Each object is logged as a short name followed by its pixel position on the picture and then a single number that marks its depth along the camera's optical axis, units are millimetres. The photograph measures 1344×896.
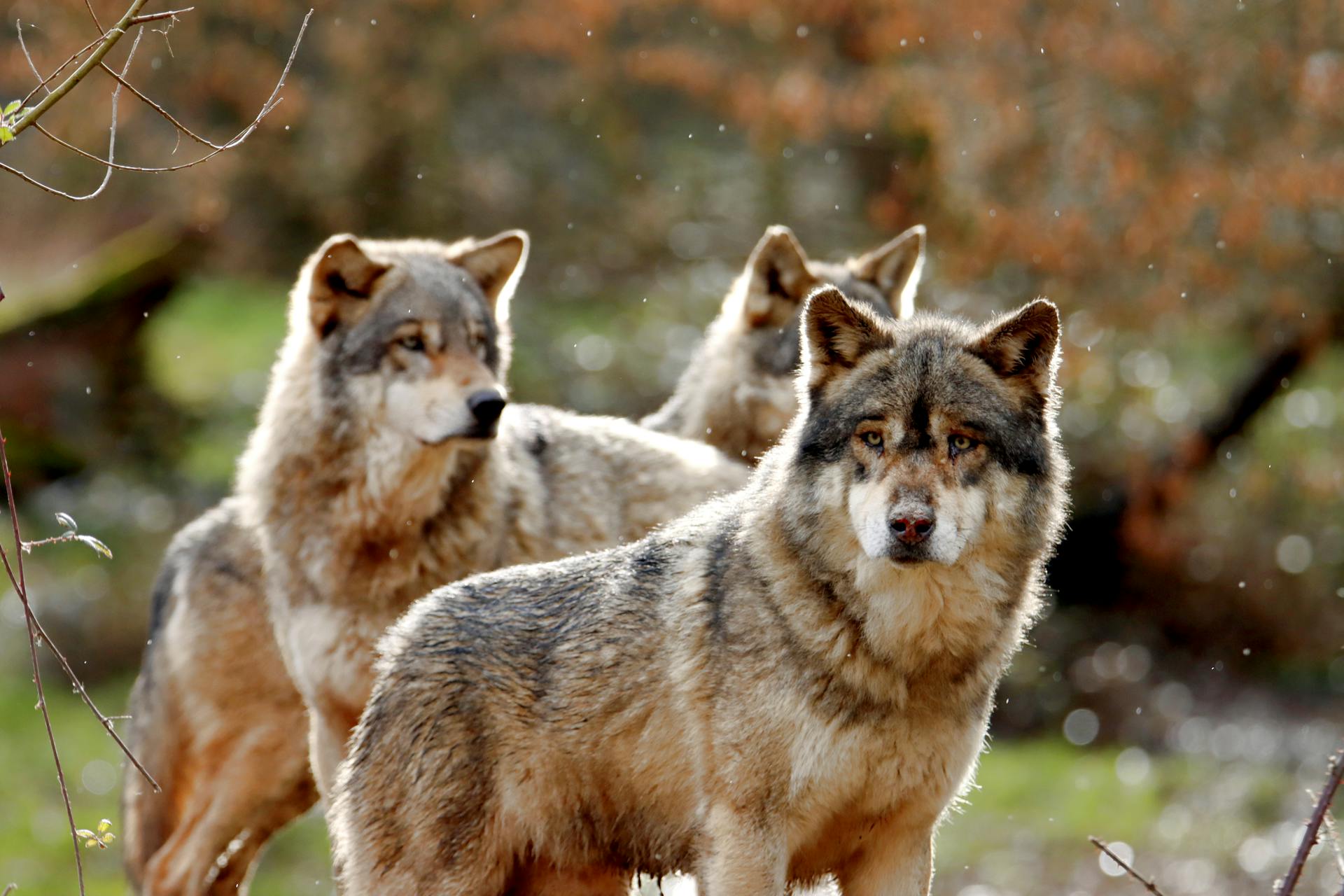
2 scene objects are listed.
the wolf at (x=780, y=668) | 8203
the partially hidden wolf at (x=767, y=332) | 15336
